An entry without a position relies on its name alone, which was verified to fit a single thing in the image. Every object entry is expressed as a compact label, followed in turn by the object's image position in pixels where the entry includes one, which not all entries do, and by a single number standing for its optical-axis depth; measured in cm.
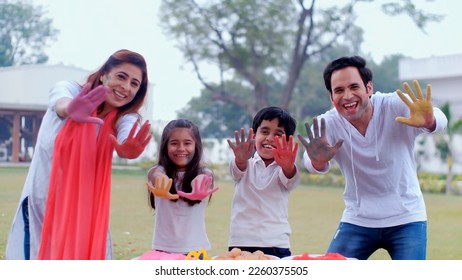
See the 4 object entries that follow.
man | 582
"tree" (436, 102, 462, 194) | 1256
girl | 587
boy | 591
